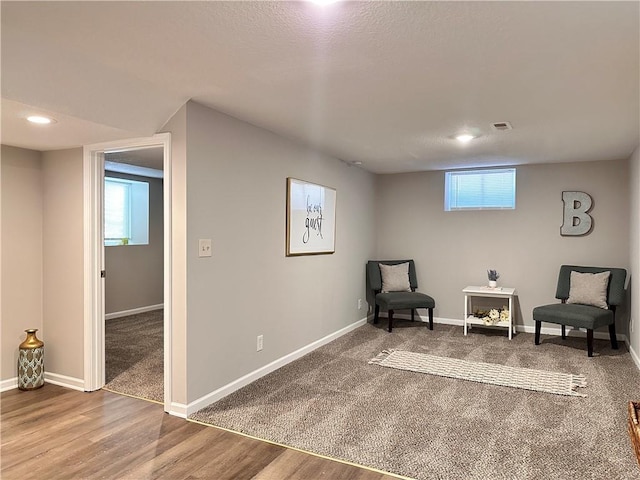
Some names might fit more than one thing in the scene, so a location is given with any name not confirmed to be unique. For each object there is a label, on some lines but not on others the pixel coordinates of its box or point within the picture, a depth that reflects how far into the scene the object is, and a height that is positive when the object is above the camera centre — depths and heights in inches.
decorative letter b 205.6 +9.6
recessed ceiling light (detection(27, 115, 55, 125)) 103.1 +26.5
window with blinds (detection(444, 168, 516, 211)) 223.6 +23.1
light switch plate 119.5 -3.9
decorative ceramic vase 135.0 -39.6
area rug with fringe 140.7 -47.5
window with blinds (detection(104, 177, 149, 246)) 245.3 +11.6
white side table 204.1 -28.6
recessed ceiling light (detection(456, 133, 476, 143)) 150.9 +33.4
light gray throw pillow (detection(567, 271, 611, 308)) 186.2 -22.8
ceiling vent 135.2 +33.6
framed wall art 162.1 +5.9
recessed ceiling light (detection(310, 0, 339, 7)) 64.9 +33.8
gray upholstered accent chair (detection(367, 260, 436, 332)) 211.9 -30.4
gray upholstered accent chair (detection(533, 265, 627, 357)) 172.6 -30.8
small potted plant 213.9 -20.5
